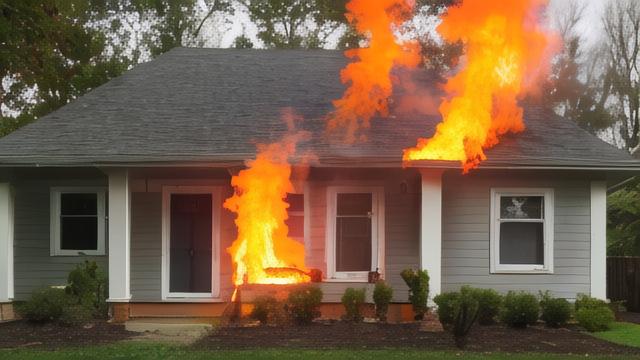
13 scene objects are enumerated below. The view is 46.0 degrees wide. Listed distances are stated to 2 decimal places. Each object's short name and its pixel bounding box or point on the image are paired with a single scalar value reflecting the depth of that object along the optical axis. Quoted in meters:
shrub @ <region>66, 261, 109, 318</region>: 13.24
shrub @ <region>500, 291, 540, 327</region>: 12.73
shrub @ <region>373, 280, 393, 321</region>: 12.95
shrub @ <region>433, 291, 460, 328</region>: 11.59
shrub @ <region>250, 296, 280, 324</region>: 12.41
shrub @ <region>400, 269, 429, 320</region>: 12.84
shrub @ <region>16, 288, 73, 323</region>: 13.05
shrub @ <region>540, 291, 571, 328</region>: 13.02
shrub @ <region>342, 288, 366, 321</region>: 12.77
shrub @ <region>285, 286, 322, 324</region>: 12.40
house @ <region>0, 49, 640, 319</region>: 14.27
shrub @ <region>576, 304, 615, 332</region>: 12.59
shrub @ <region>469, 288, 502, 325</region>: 12.95
